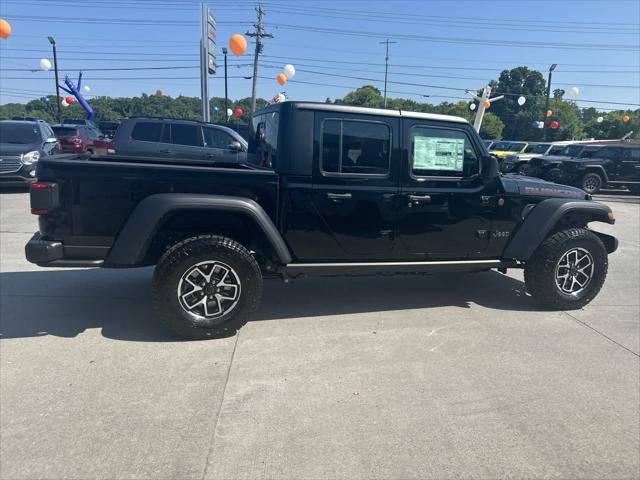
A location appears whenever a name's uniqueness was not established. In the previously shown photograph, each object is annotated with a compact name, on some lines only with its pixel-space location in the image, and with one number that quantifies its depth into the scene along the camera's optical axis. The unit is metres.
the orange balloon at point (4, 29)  16.77
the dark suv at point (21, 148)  10.21
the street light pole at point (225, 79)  45.68
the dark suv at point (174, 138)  10.12
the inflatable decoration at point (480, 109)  17.06
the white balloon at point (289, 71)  21.98
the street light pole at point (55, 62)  34.38
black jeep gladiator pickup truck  3.26
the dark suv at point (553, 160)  16.16
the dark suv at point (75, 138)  15.38
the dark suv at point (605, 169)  15.57
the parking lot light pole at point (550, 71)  34.50
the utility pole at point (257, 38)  37.72
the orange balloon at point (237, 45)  14.95
